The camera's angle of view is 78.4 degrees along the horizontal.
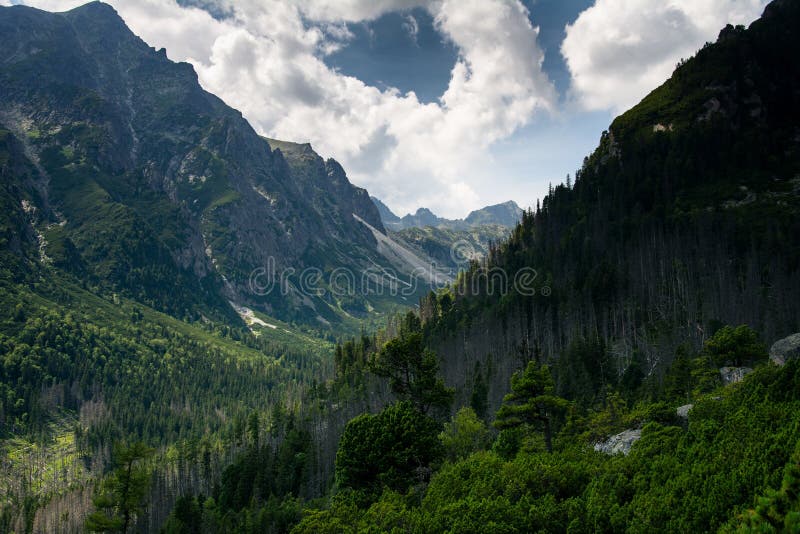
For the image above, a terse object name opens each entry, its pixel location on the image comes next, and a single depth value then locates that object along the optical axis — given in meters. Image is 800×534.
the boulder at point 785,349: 48.92
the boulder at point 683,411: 40.91
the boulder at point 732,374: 54.59
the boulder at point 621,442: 39.66
